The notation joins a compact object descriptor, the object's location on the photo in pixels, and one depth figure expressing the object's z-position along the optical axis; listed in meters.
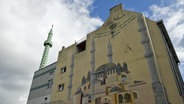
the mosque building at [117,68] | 16.81
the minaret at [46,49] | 53.42
